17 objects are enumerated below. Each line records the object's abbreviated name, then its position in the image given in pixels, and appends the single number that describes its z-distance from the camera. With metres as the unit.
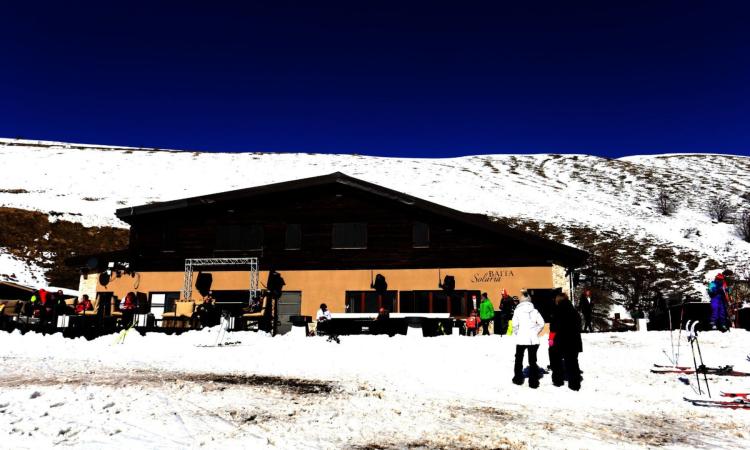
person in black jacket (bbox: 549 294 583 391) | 9.29
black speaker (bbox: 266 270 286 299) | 21.71
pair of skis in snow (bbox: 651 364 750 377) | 10.54
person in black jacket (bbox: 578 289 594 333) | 19.11
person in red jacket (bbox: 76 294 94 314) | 20.08
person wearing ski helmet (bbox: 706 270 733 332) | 15.91
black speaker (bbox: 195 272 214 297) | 24.19
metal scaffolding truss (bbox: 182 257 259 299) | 24.09
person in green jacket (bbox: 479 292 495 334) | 18.36
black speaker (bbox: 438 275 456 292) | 23.19
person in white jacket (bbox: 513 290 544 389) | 9.57
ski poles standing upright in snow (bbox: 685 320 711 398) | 9.29
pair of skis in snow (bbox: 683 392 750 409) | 7.87
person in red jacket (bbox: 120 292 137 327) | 19.23
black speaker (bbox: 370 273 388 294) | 23.48
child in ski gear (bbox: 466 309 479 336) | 18.92
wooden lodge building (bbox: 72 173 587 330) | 23.12
